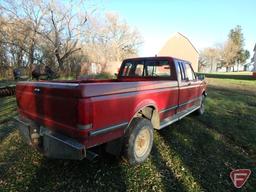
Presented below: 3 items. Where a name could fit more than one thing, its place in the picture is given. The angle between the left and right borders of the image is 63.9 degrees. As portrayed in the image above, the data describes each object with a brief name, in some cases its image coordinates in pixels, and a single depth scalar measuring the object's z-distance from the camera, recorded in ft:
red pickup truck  8.70
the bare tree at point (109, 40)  70.43
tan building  138.51
